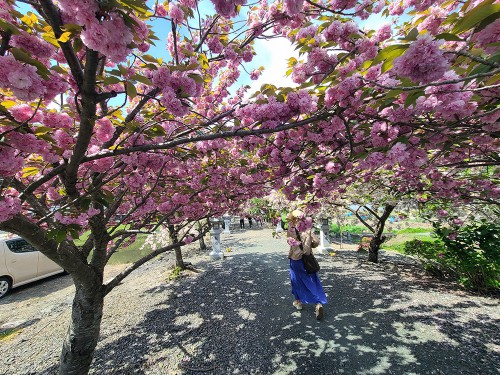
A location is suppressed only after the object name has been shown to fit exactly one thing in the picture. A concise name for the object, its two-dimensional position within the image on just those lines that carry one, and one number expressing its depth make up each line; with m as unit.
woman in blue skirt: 4.88
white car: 7.18
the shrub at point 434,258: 6.40
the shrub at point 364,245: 11.00
